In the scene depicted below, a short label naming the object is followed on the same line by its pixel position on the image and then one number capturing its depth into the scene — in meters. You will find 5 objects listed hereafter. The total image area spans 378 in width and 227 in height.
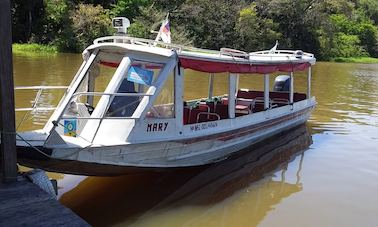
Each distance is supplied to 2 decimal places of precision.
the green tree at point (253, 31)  46.03
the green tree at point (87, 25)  37.91
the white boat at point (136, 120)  6.23
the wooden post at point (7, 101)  5.04
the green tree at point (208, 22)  43.78
